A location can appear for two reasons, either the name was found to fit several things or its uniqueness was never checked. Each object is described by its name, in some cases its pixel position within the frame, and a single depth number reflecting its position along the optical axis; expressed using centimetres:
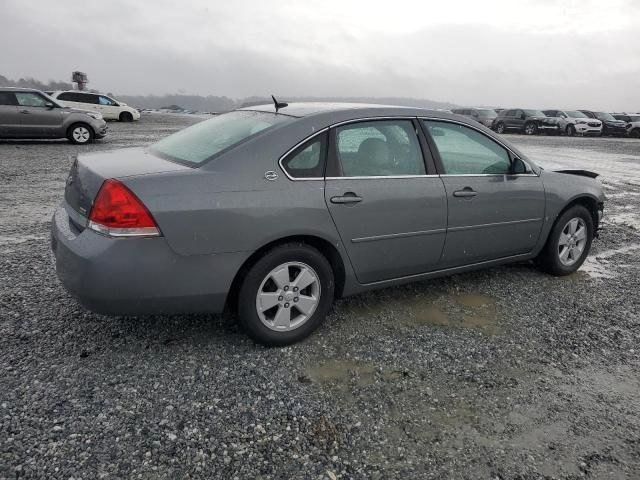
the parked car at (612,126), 3319
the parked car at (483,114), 3306
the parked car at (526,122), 3166
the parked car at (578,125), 3192
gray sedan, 291
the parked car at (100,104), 2300
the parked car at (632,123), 3306
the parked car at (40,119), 1405
